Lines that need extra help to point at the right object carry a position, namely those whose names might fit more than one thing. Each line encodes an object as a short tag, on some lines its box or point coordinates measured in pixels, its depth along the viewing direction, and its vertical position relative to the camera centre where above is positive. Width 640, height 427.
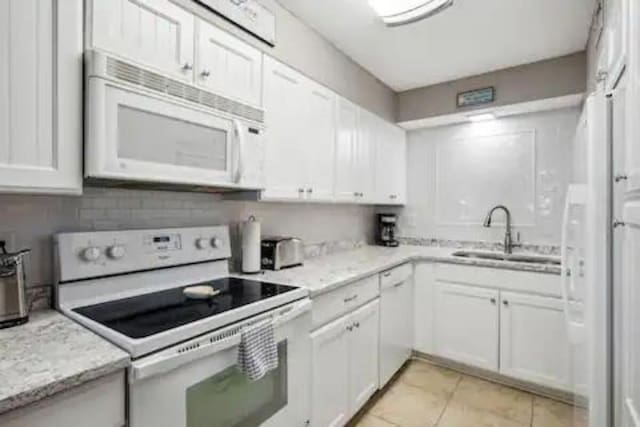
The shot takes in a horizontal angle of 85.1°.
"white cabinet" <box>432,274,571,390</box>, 2.31 -0.86
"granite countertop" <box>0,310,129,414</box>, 0.74 -0.37
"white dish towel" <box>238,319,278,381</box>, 1.20 -0.50
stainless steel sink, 2.71 -0.37
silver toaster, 2.04 -0.24
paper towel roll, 1.91 -0.19
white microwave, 1.14 +0.31
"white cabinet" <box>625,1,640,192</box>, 0.94 +0.32
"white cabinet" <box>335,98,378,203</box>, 2.49 +0.45
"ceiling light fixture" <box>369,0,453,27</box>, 1.82 +1.10
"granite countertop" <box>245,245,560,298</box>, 1.80 -0.35
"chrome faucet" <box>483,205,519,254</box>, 2.96 -0.12
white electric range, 1.00 -0.36
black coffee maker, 3.40 -0.18
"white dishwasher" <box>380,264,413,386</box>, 2.33 -0.80
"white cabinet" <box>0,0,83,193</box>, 0.99 +0.35
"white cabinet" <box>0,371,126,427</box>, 0.75 -0.46
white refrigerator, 1.29 -0.19
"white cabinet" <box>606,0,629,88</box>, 1.16 +0.66
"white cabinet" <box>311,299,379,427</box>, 1.70 -0.84
